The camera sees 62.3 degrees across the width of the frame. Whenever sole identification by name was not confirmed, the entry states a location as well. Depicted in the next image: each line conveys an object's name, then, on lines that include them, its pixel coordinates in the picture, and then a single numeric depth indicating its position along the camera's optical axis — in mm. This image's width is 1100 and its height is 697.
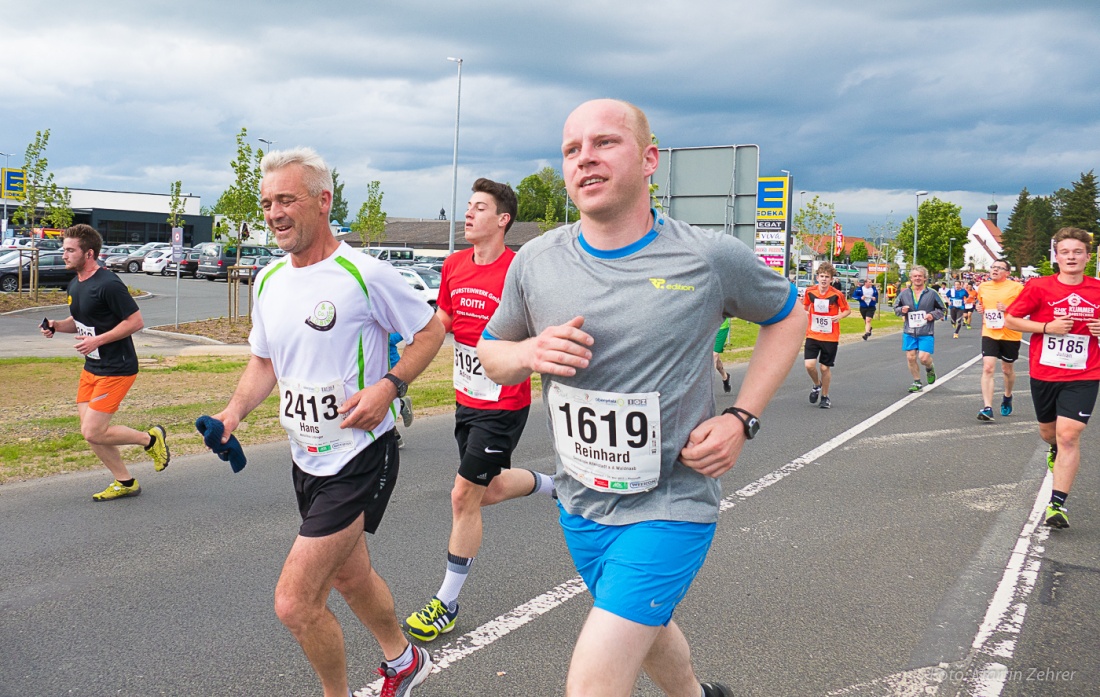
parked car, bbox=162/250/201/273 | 48062
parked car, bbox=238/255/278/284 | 39916
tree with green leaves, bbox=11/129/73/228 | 28000
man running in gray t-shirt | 2504
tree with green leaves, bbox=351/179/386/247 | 58684
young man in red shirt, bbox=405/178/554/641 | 4355
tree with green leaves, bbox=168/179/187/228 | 28500
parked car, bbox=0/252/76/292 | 30766
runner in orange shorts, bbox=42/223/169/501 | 6562
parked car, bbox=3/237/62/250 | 34188
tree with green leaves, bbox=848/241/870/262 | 125250
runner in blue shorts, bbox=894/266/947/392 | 14250
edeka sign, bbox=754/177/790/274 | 24781
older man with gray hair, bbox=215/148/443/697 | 3164
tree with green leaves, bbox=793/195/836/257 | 59656
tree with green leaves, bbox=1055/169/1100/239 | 104438
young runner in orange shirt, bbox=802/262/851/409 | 12500
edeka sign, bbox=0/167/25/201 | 30109
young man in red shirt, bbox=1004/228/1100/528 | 6242
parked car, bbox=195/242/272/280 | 44781
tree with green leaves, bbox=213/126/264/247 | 22406
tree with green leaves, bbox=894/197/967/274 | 100625
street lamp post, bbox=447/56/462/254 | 37656
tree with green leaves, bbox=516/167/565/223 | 114581
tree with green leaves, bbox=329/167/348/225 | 122938
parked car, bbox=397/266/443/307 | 27547
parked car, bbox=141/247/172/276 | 49625
